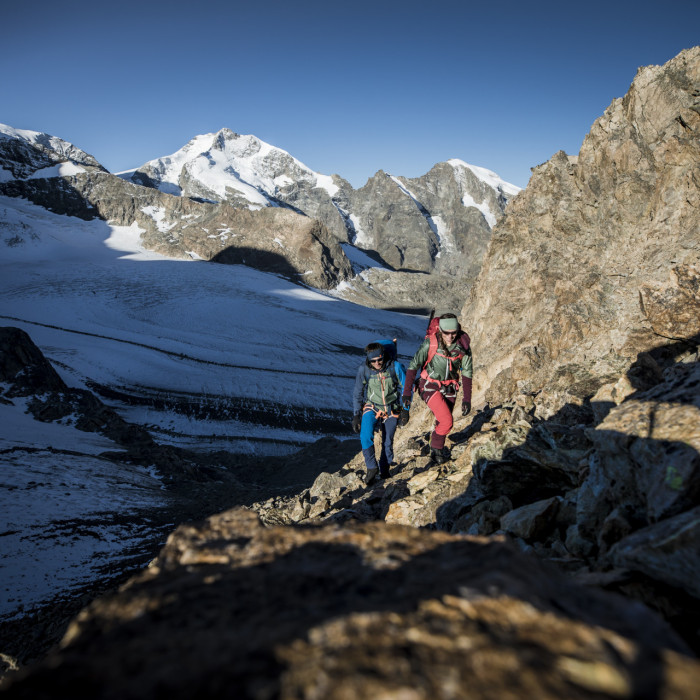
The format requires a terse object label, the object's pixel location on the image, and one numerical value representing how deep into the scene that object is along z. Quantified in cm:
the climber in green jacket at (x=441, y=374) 738
